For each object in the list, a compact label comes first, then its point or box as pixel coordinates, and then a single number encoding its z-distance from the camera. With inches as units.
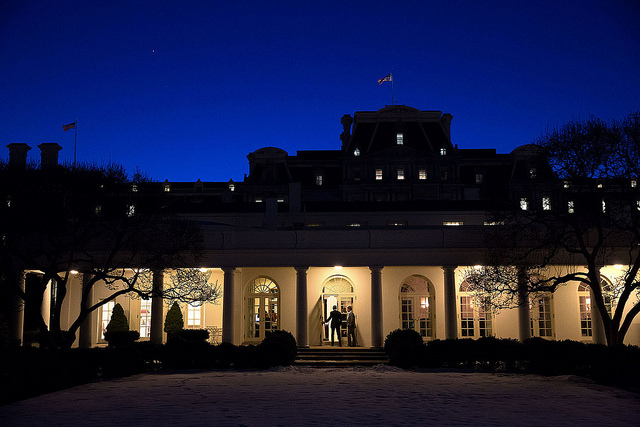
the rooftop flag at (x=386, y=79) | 2220.1
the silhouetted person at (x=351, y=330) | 1130.7
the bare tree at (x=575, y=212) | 884.0
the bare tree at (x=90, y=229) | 954.1
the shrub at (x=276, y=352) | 868.5
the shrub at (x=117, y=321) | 1169.4
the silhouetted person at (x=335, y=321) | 1103.6
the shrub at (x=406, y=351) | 872.3
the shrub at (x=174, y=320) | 1169.5
